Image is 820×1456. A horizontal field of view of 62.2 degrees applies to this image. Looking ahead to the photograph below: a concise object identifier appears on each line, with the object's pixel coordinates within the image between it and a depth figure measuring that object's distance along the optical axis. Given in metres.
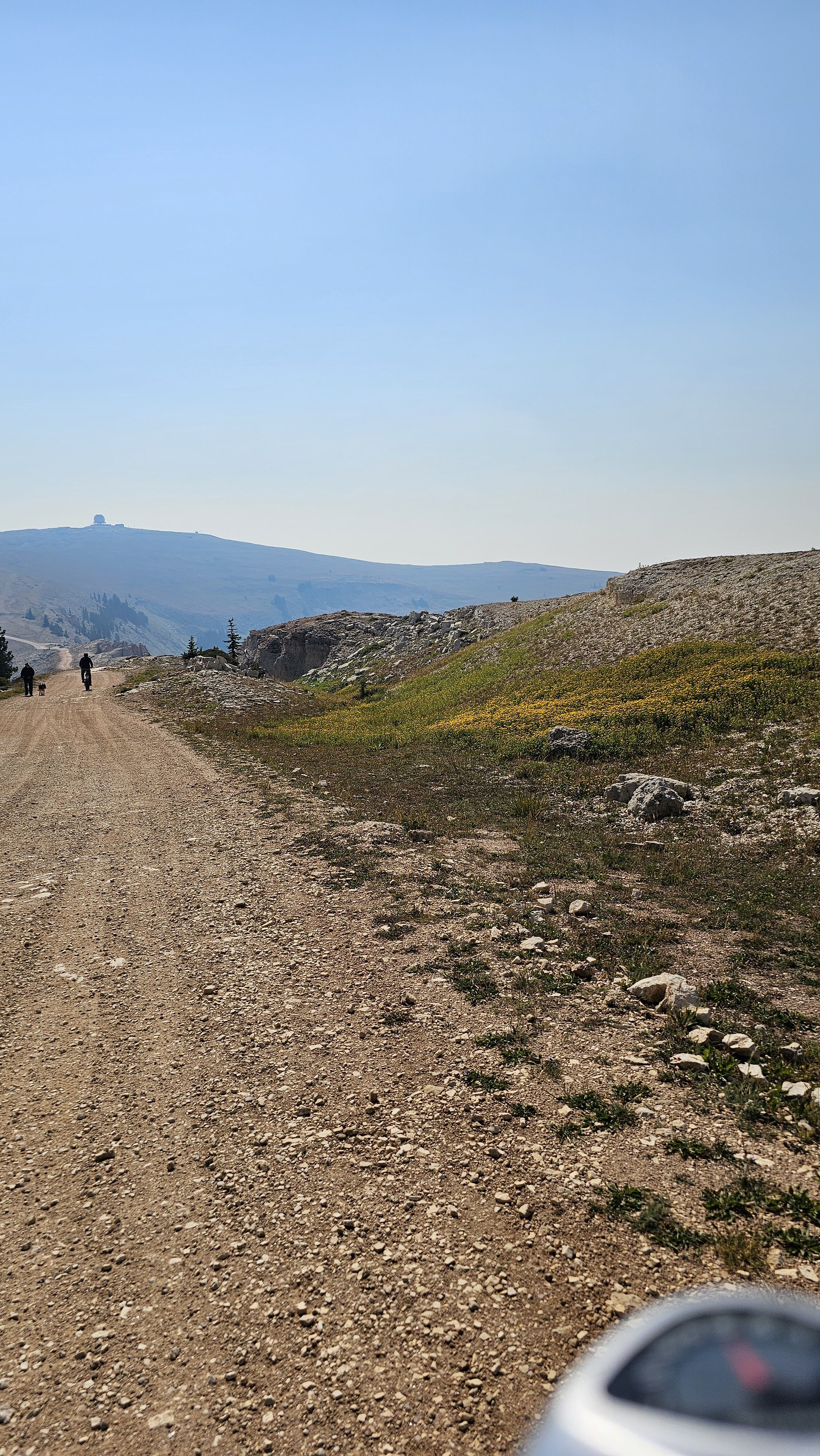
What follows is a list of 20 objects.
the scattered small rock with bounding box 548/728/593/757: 22.16
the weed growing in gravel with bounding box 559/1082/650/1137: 6.58
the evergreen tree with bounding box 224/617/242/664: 86.50
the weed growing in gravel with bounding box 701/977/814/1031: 7.98
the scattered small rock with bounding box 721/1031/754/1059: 7.34
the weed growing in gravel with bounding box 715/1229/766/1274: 4.92
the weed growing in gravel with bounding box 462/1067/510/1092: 7.14
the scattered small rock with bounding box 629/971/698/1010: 8.28
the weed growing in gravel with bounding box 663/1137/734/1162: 6.05
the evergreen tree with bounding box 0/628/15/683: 95.75
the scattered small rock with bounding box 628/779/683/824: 16.09
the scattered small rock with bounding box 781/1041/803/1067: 7.26
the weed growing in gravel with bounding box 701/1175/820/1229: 5.39
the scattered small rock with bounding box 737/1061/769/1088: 6.94
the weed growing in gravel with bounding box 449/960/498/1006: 8.92
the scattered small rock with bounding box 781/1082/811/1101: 6.63
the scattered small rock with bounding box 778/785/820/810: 15.08
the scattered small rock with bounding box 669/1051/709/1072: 7.21
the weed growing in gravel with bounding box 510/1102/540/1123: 6.73
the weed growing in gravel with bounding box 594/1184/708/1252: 5.20
